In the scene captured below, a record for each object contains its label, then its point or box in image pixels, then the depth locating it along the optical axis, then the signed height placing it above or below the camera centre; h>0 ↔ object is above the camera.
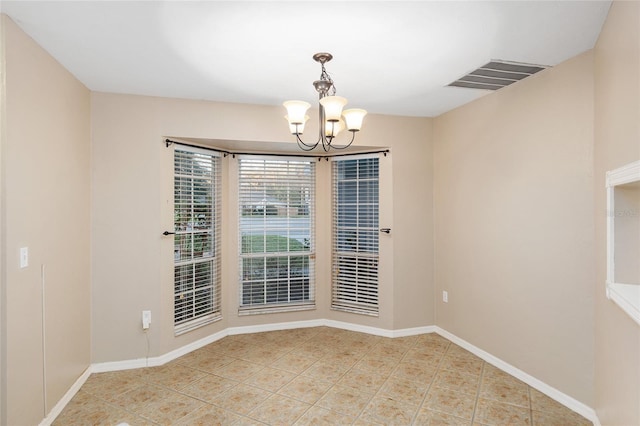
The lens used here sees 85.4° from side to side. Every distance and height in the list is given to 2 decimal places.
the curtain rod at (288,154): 3.62 +0.69
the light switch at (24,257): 2.08 -0.26
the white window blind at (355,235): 4.09 -0.28
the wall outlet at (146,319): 3.18 -0.97
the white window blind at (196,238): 3.46 -0.27
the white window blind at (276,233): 4.08 -0.25
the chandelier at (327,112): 2.24 +0.69
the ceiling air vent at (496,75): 2.59 +1.09
